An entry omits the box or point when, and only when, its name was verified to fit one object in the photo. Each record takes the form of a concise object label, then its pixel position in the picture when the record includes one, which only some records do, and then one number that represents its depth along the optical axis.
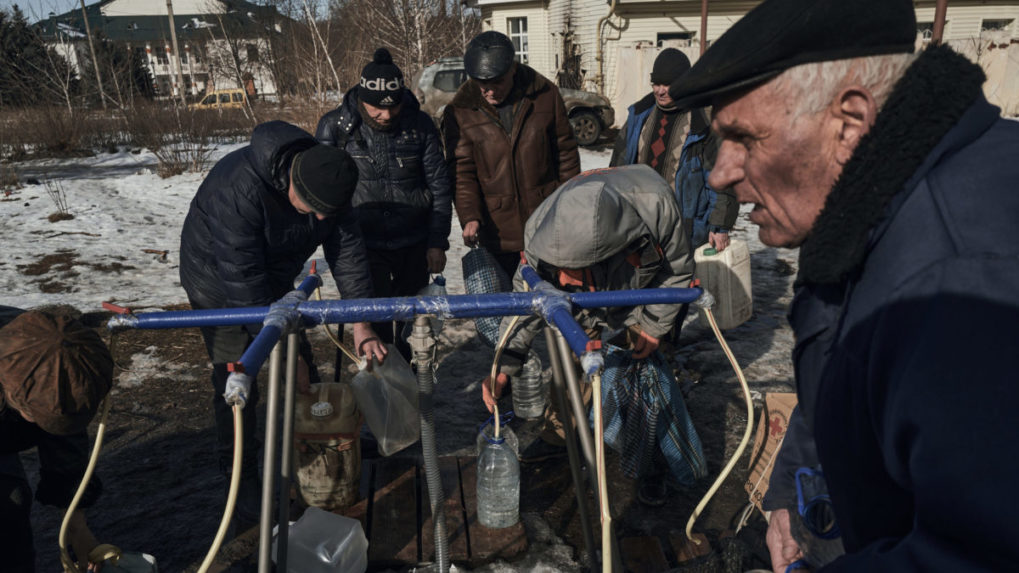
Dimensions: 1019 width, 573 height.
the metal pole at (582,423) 1.50
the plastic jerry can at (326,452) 2.75
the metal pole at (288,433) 1.82
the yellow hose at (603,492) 1.27
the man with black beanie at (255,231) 2.65
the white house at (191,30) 23.48
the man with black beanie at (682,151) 3.79
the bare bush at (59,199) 8.36
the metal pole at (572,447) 1.99
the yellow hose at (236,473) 1.25
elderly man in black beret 0.65
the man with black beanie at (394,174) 3.53
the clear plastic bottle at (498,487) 2.75
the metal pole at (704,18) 14.78
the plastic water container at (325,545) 2.41
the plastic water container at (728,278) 4.10
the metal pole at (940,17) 12.09
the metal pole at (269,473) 1.52
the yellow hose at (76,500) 1.84
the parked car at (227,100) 19.56
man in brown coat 3.74
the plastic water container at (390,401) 2.86
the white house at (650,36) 14.90
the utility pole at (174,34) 20.42
